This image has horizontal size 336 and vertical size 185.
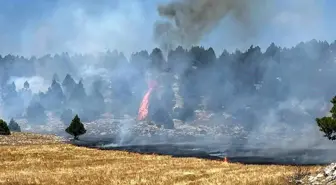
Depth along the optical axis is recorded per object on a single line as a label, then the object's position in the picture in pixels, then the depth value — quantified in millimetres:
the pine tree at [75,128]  140500
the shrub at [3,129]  110375
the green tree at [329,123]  84000
